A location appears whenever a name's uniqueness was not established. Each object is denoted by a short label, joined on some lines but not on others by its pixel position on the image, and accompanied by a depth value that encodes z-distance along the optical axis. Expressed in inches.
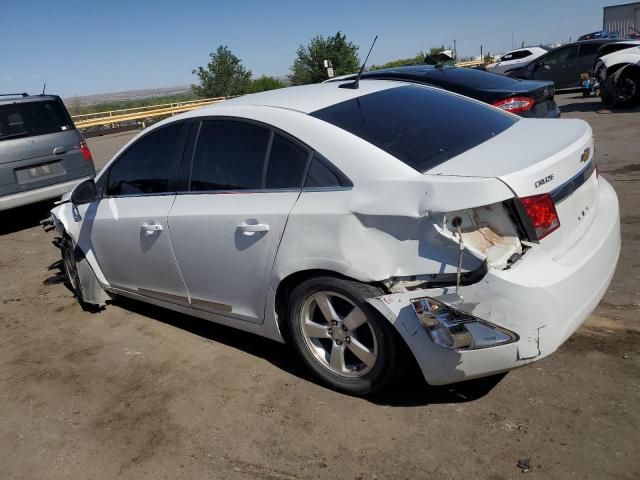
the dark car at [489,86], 267.9
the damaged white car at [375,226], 99.4
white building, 1251.2
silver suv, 310.5
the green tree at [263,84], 1968.5
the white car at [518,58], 901.8
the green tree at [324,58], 1756.9
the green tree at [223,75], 2154.3
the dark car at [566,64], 679.1
